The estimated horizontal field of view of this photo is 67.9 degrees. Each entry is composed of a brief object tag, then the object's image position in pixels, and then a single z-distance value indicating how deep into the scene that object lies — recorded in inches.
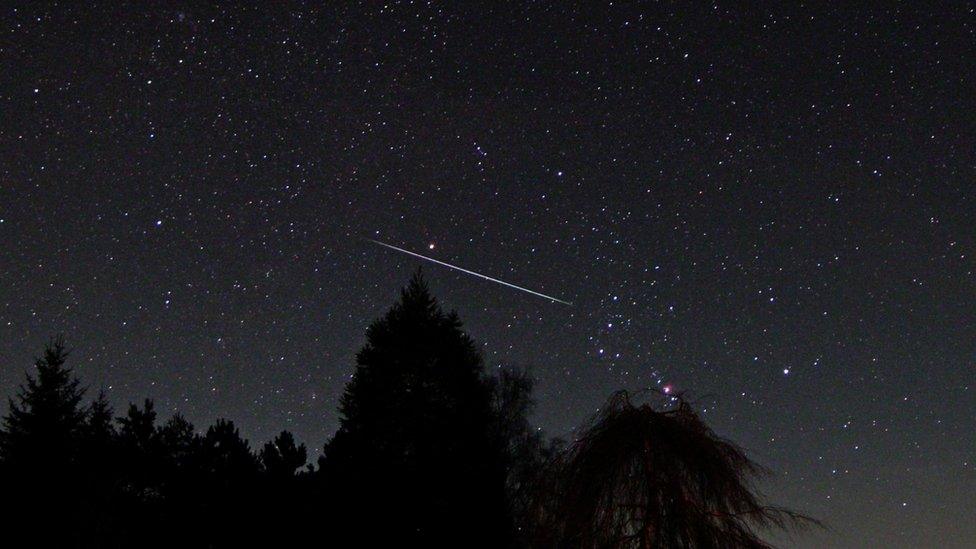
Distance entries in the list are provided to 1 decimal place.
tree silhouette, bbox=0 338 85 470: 806.5
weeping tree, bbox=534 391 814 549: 265.0
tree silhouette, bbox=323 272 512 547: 644.7
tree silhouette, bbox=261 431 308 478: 785.6
